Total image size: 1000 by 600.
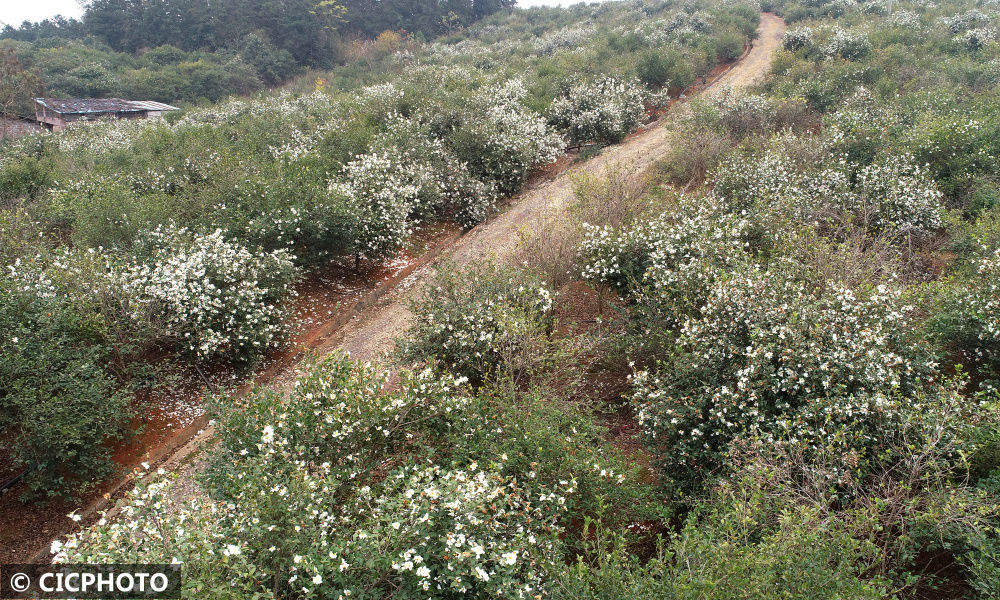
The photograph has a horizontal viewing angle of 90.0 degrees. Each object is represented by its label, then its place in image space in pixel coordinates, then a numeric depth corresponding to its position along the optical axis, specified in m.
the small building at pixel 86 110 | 32.56
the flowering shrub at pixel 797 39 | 26.05
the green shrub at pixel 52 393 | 7.66
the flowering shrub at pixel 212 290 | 9.73
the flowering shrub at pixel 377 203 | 14.01
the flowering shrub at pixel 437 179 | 16.64
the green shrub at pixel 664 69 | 26.06
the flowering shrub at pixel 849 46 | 22.42
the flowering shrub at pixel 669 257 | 8.28
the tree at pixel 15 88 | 30.73
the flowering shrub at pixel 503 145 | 18.41
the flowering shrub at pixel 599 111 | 21.64
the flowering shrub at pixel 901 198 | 10.98
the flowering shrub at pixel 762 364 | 6.07
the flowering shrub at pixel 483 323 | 8.05
